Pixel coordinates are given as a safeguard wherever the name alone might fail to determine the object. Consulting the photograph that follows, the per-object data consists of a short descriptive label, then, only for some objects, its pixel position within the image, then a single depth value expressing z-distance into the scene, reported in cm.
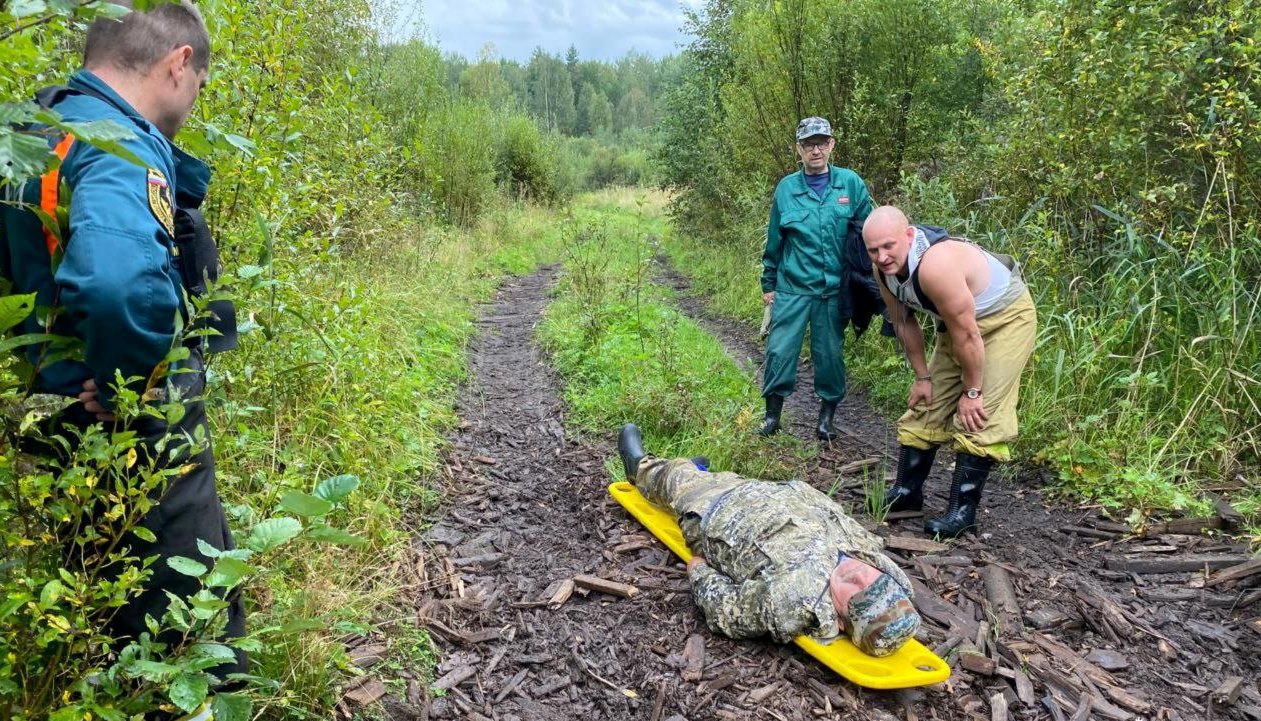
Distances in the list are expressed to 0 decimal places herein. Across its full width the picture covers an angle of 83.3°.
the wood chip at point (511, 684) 289
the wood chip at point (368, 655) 281
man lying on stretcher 289
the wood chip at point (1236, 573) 349
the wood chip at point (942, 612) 327
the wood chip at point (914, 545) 388
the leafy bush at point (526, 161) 1897
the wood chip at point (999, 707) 279
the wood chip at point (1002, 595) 334
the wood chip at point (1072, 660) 300
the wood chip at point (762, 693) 286
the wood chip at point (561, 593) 350
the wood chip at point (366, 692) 259
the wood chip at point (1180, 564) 361
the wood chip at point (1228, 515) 385
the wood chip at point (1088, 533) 397
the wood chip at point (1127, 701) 284
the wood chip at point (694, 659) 301
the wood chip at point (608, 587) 355
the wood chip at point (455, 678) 288
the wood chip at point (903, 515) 427
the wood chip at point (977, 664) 299
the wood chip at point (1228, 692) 287
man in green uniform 521
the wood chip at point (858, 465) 491
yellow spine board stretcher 277
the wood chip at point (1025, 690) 287
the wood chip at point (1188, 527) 388
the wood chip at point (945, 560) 377
